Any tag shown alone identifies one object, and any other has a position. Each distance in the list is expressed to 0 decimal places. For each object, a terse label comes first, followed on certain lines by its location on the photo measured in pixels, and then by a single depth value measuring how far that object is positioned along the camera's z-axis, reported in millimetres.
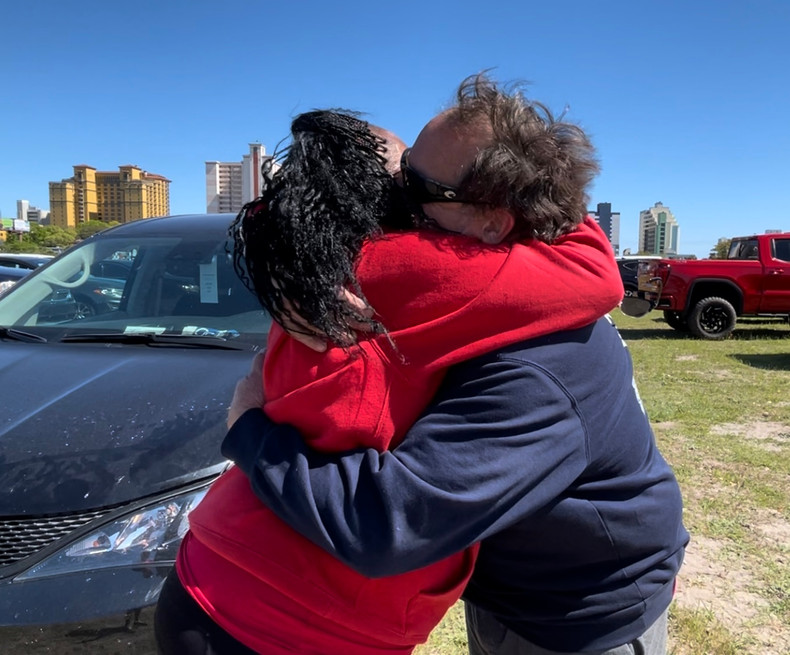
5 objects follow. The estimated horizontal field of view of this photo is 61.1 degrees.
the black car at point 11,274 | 6239
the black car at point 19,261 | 11426
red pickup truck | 12367
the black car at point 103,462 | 1743
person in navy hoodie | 915
